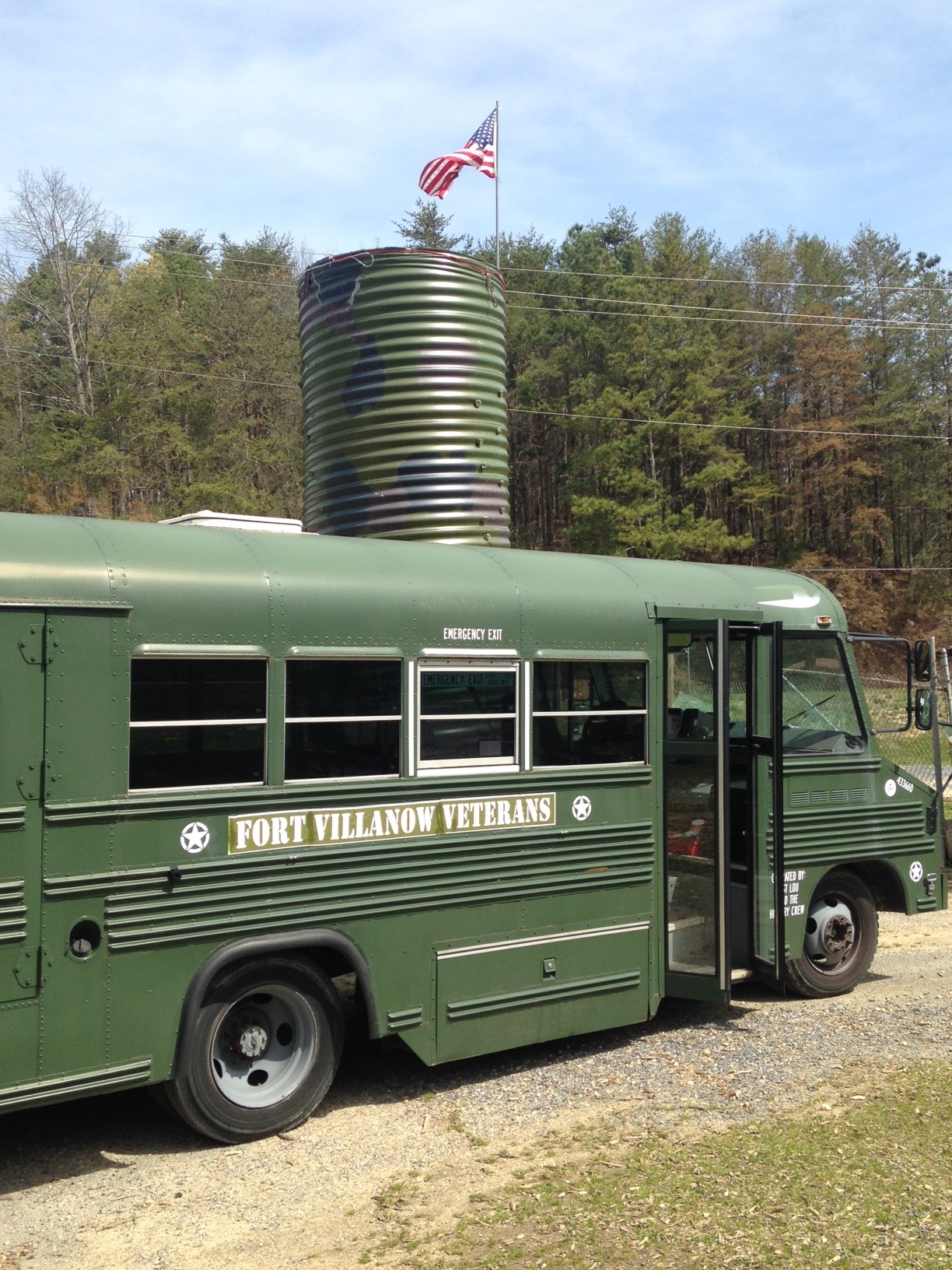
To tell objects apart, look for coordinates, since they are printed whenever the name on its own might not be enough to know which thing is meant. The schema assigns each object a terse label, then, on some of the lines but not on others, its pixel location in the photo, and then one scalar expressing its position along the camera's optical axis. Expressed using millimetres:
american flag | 14320
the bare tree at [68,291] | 33844
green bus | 5086
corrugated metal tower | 8234
